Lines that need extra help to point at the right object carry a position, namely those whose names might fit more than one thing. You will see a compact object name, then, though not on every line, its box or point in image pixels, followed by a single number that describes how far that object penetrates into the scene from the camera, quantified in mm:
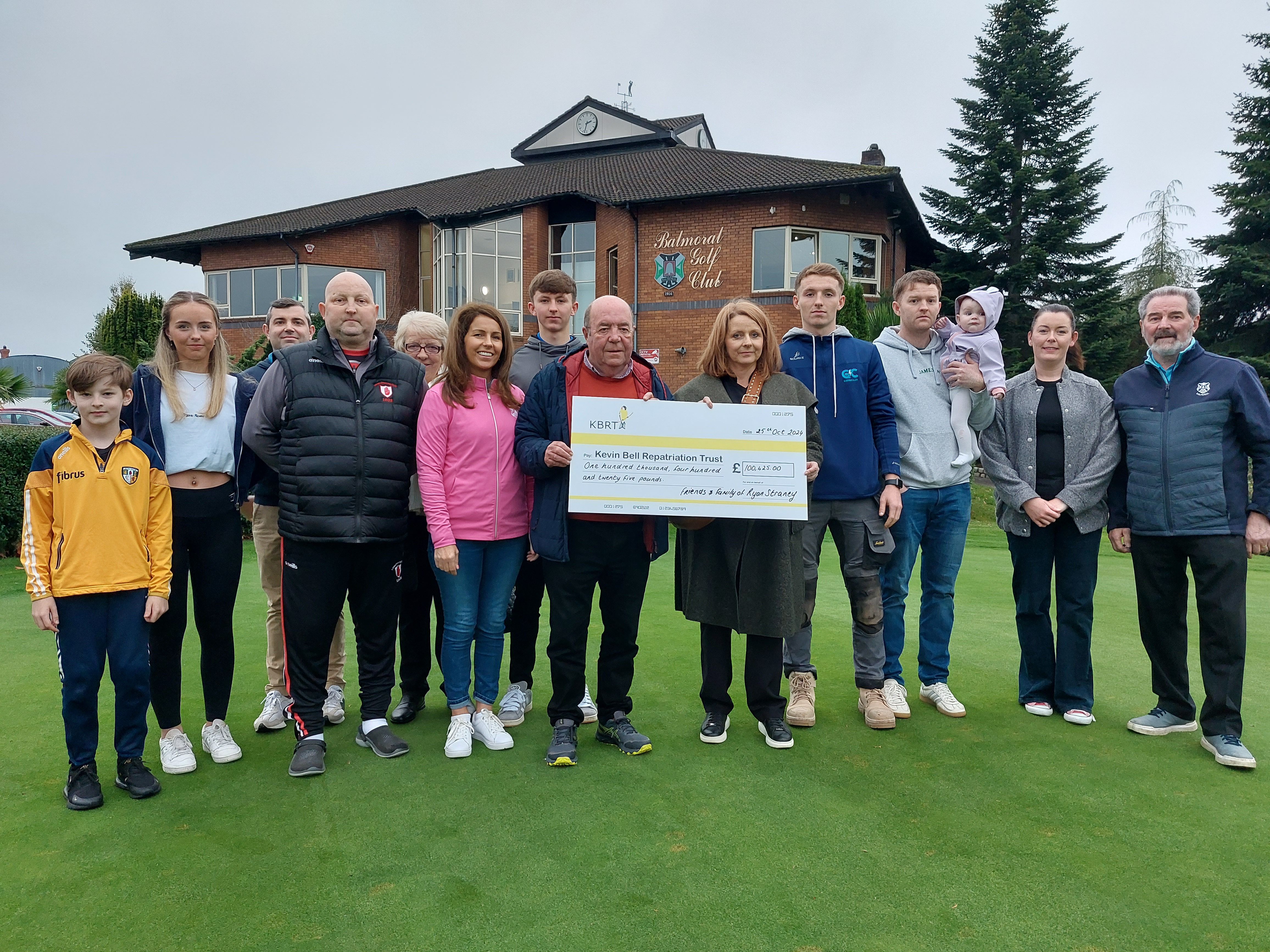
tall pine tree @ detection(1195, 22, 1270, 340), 19109
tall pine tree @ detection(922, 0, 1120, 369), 20328
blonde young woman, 3119
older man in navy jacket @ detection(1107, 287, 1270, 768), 3385
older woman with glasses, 3643
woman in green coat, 3293
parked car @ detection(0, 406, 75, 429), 19391
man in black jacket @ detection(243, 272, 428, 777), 3117
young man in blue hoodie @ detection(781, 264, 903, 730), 3611
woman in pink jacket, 3252
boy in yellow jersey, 2789
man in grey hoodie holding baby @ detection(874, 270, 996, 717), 3799
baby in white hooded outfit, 3746
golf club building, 17969
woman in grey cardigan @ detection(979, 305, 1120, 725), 3682
